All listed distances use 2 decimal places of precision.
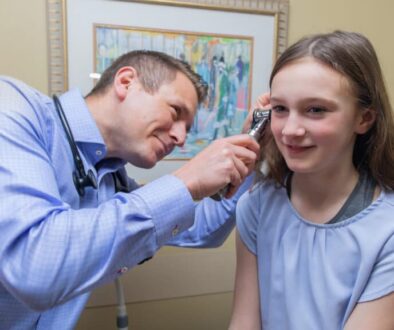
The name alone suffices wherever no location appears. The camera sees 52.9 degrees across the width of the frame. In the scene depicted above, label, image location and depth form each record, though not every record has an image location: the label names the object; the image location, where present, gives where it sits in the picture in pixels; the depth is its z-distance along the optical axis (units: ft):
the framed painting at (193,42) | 3.94
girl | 2.42
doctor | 2.10
